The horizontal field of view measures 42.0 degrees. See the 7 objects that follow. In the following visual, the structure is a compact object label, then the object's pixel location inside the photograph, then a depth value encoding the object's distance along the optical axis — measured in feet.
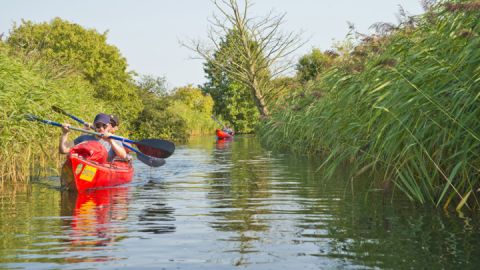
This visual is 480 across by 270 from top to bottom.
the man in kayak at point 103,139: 35.50
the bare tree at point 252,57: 109.81
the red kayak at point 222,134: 137.41
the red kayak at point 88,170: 32.94
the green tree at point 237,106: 198.29
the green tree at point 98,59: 130.11
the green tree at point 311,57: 165.70
